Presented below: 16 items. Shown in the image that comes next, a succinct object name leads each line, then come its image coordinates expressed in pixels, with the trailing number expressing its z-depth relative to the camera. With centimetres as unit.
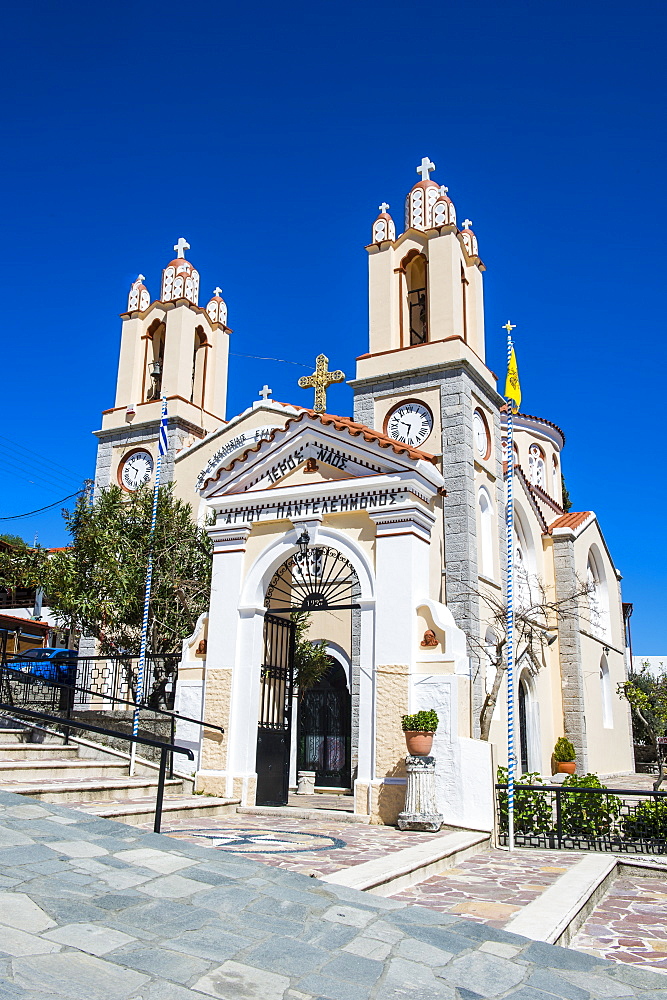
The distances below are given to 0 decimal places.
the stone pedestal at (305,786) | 1875
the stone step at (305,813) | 1159
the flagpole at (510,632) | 1070
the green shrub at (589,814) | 1068
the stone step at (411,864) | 705
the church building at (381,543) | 1191
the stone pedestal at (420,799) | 1080
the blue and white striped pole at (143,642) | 1484
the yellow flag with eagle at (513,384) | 1344
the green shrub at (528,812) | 1100
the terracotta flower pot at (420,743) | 1109
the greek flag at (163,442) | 1831
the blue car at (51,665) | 1754
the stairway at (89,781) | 929
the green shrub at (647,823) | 1071
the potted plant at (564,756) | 2098
